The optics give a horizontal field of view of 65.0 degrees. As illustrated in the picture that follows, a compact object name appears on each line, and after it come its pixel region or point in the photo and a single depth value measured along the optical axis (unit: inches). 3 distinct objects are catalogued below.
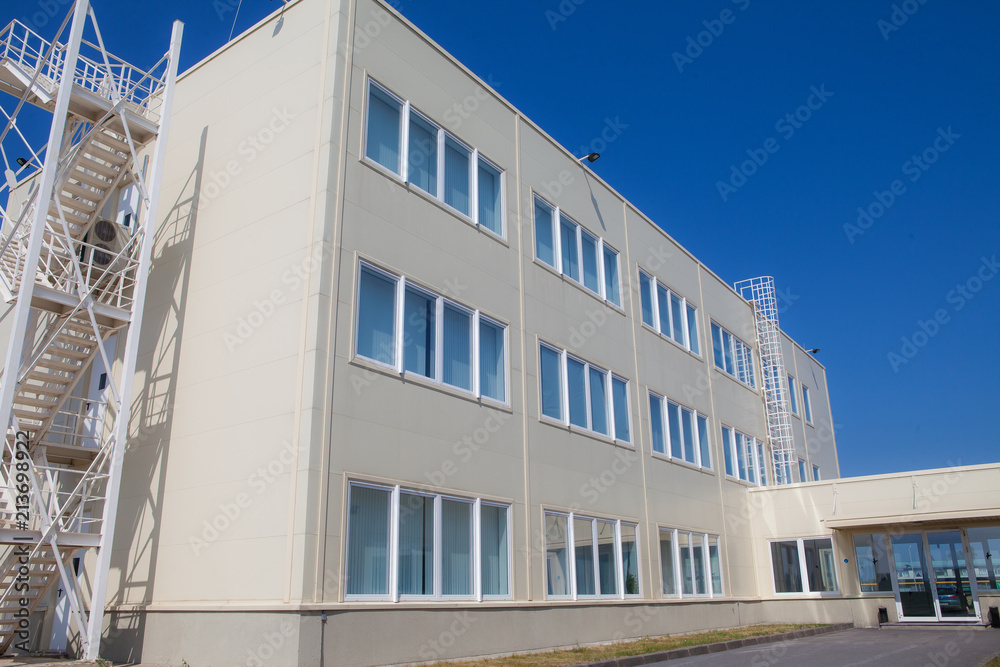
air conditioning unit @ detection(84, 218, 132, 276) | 602.2
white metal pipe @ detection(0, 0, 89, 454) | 466.0
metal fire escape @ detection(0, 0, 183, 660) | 492.1
